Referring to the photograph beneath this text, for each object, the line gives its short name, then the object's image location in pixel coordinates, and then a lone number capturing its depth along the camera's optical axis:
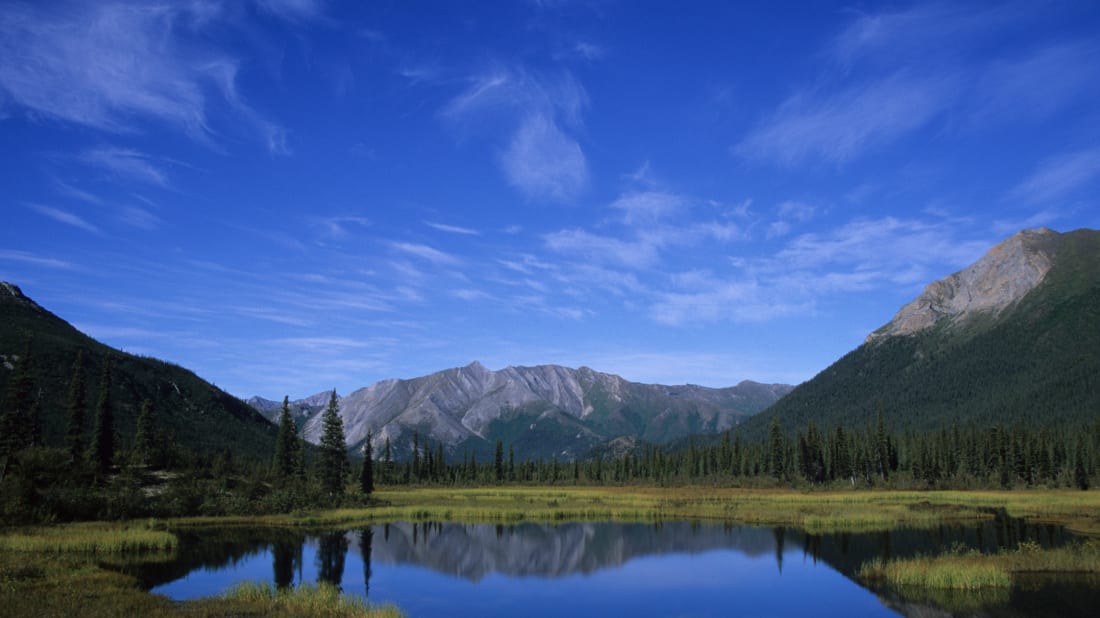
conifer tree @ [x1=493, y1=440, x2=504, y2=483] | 182.89
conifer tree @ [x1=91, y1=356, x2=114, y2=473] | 84.62
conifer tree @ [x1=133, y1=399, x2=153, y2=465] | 89.42
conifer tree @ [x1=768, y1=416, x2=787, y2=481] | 149.88
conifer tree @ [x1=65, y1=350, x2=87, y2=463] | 83.62
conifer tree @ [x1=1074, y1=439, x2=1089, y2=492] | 114.62
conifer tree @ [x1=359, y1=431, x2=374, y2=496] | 115.56
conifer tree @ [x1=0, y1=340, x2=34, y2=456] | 71.94
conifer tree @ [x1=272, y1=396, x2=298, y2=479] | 113.99
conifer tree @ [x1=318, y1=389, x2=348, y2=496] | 103.06
